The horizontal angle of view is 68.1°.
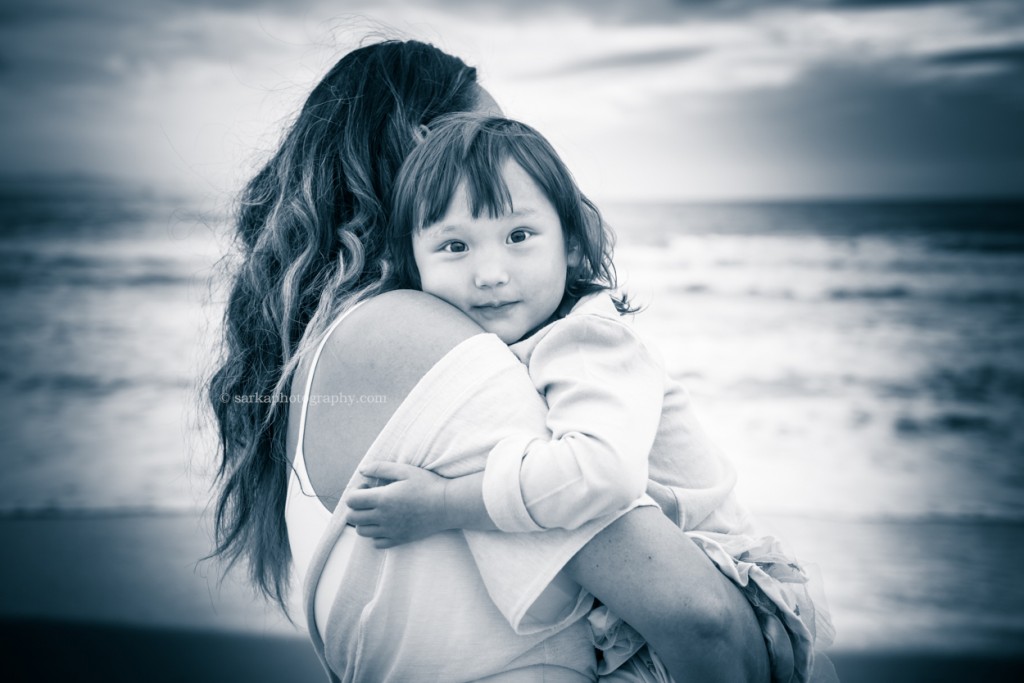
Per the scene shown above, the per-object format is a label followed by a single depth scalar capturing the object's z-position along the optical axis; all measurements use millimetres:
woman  1066
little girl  1034
